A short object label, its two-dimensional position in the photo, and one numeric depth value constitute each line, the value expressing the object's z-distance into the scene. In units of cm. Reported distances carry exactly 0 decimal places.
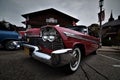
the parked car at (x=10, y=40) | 333
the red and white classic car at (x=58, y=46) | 125
